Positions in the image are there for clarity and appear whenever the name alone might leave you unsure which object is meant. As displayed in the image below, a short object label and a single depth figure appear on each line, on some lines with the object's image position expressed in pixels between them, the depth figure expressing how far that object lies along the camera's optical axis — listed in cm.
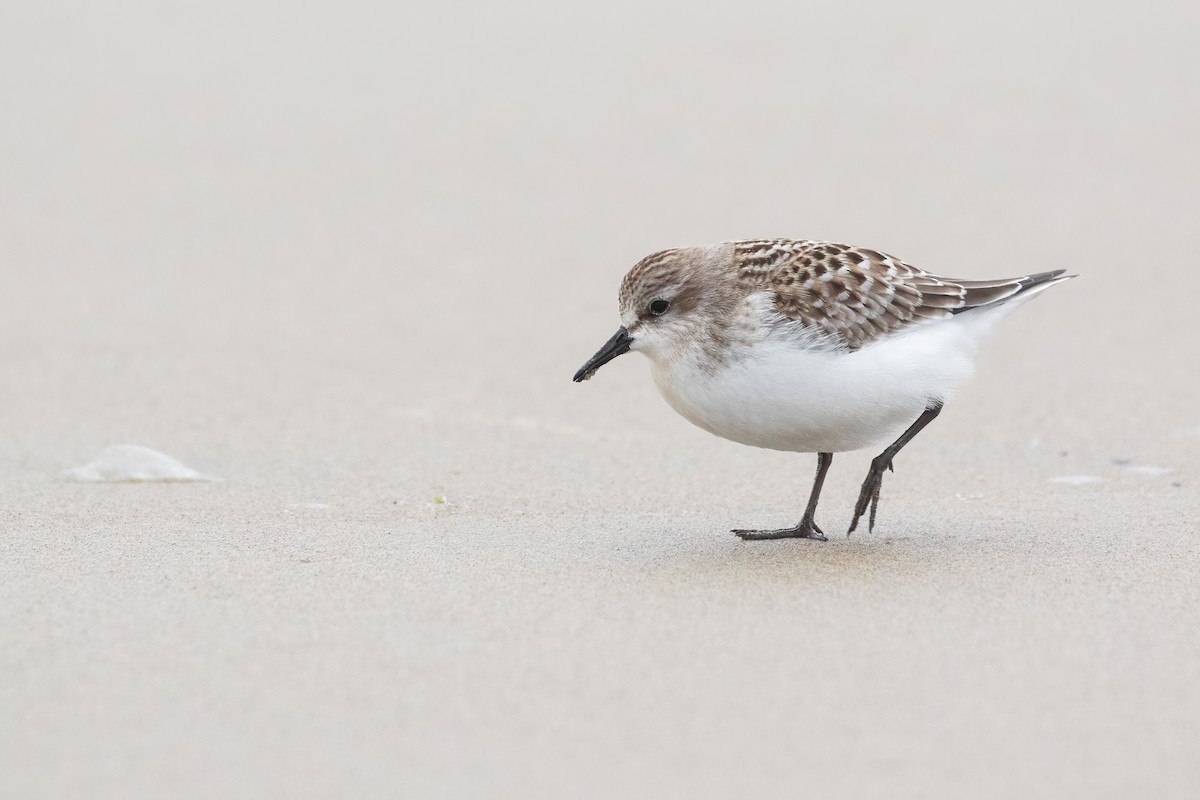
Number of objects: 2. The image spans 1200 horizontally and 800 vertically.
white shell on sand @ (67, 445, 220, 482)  1040
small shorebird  837
